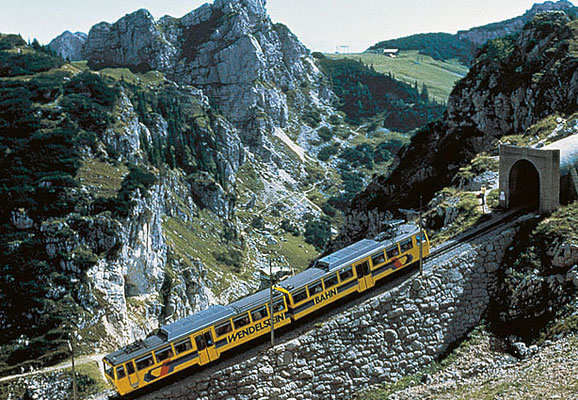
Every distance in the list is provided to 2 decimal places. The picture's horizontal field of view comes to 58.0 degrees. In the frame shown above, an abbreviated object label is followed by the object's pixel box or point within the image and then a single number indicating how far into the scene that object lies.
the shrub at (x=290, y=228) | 185.38
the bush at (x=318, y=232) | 183.50
